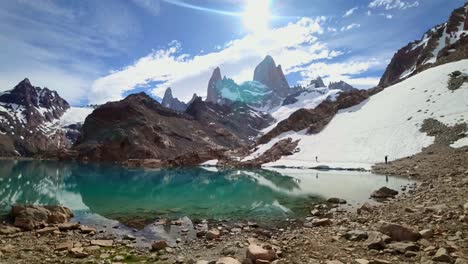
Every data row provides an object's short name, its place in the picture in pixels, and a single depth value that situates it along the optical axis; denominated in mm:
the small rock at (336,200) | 31698
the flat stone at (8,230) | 20875
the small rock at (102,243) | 18500
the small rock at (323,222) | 21672
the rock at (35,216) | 22758
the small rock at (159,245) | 17859
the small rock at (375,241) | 13439
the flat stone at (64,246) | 17234
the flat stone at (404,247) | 12567
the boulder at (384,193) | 32062
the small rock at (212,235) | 19981
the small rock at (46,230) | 21109
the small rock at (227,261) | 12539
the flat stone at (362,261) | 11845
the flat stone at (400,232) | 13688
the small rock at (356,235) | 15289
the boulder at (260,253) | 13539
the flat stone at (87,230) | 22023
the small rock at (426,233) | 13568
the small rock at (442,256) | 10711
